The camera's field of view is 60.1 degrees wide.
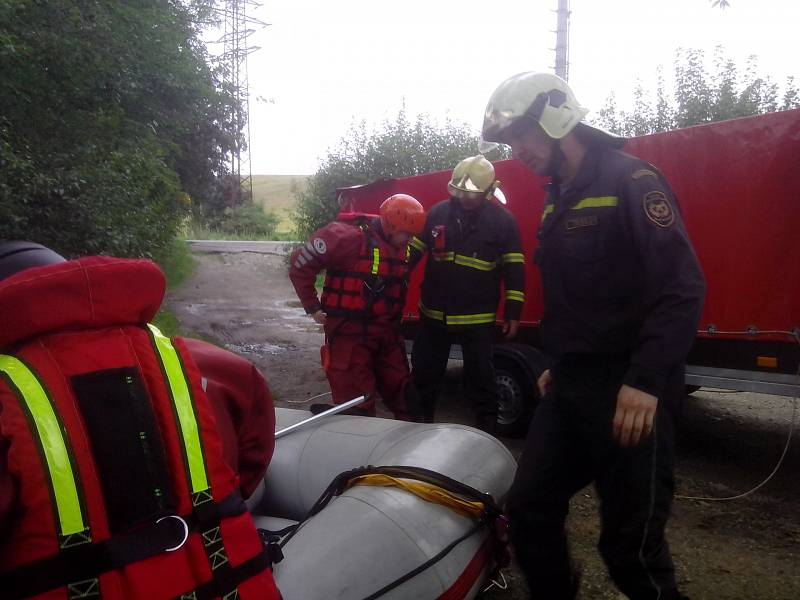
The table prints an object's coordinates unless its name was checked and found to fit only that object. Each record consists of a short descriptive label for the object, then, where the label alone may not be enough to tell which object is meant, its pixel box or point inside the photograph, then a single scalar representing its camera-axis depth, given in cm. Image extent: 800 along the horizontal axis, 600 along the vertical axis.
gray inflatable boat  208
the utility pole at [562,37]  967
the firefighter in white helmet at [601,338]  200
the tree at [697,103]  1078
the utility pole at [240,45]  2804
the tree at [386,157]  1308
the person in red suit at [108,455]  122
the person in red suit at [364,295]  429
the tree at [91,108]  571
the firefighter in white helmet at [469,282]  449
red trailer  399
